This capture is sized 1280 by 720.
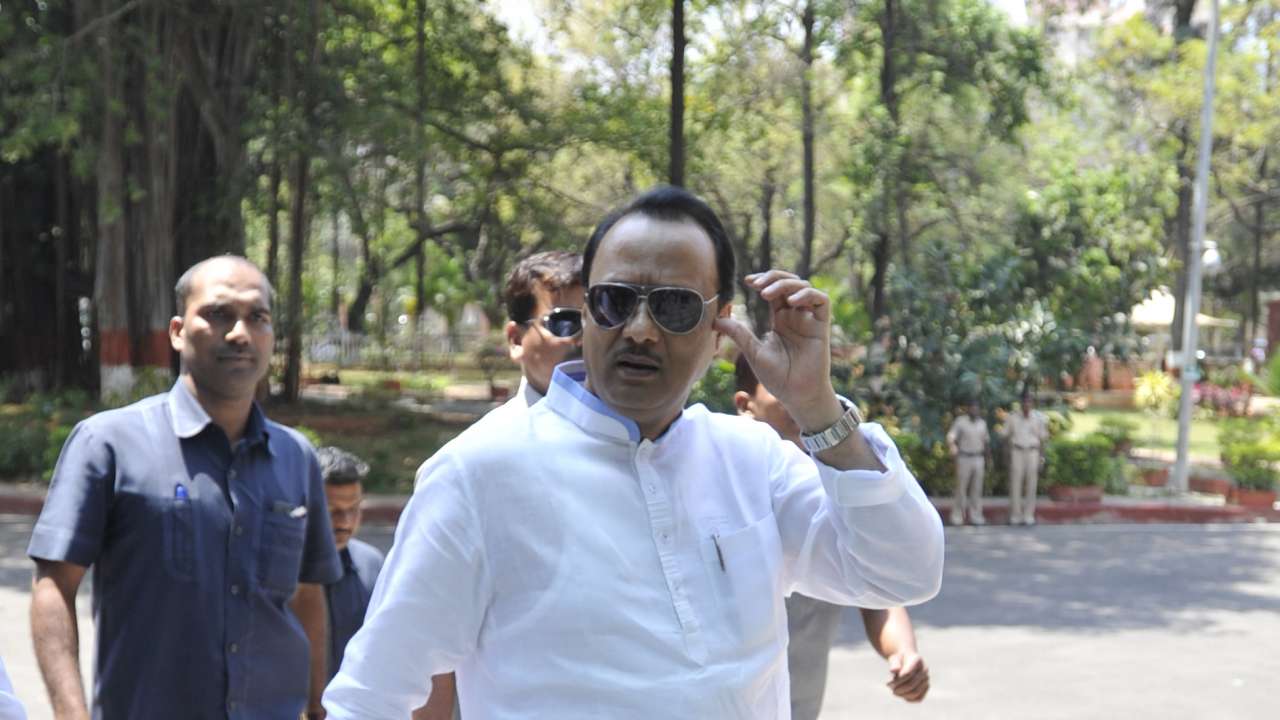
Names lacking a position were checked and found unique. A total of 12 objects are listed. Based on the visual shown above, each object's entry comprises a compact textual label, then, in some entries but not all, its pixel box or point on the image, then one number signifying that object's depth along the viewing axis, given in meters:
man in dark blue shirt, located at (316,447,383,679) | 4.02
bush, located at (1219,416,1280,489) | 17.55
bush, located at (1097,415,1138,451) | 19.47
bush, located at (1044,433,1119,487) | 17.09
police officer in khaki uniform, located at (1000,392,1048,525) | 15.55
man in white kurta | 1.90
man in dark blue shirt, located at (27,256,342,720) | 3.06
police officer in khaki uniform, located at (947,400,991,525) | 15.09
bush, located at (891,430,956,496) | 16.45
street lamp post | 17.73
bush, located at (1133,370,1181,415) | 29.88
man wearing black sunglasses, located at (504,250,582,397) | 3.40
